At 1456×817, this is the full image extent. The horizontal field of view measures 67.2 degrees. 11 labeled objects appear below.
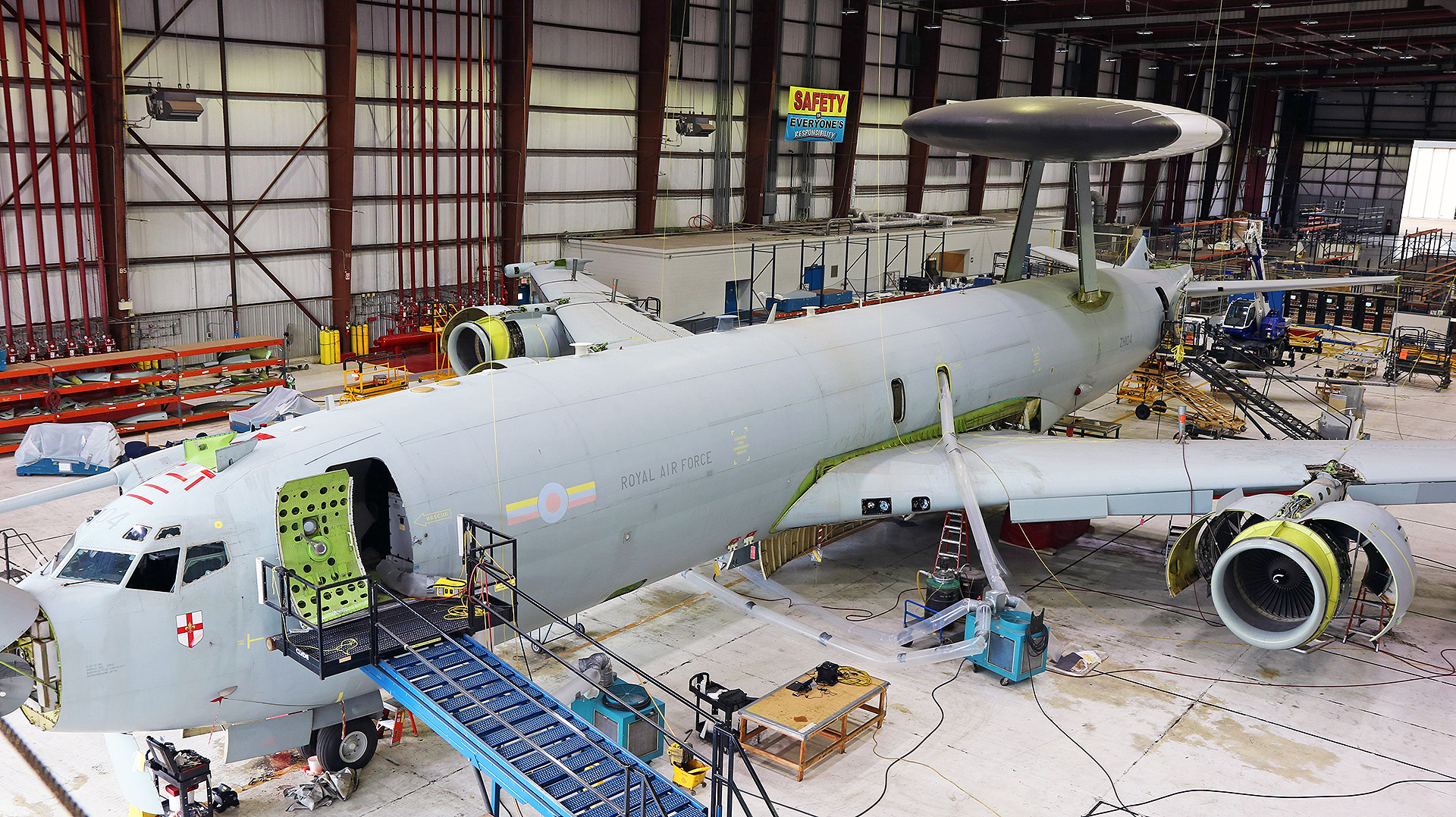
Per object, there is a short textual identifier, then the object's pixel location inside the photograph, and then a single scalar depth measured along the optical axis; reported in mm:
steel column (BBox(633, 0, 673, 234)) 42500
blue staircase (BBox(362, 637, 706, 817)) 9602
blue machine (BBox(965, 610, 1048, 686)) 15898
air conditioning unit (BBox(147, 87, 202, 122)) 28969
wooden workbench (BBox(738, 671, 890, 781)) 13555
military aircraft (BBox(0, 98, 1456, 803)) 10875
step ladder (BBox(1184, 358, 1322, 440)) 27734
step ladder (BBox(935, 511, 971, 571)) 18531
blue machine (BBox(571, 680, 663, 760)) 13523
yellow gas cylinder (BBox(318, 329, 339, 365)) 35562
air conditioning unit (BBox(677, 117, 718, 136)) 44500
